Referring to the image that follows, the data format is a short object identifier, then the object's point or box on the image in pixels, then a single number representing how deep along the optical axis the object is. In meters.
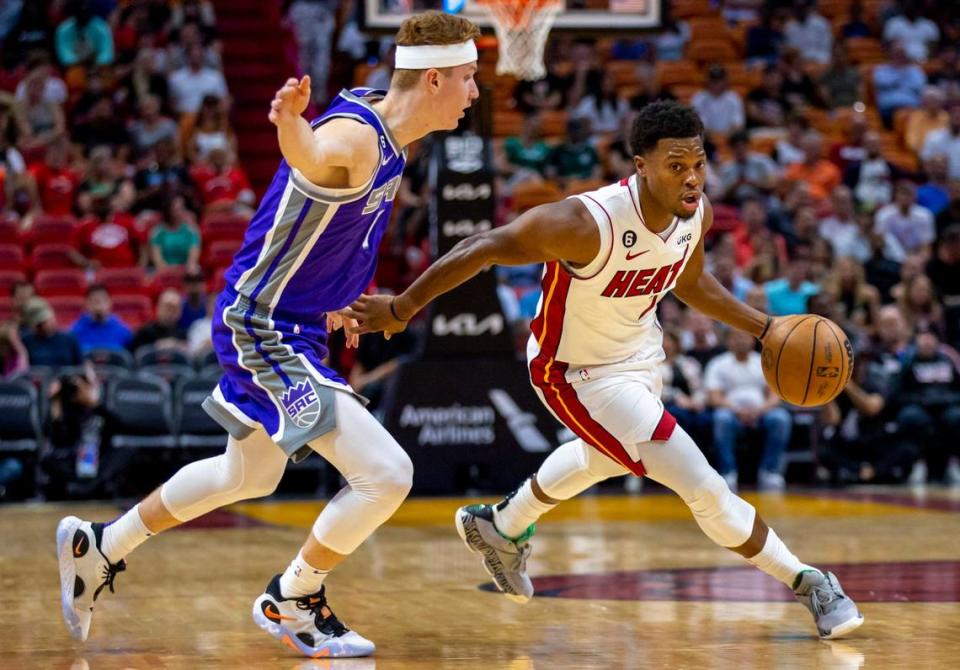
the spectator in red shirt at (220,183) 14.95
